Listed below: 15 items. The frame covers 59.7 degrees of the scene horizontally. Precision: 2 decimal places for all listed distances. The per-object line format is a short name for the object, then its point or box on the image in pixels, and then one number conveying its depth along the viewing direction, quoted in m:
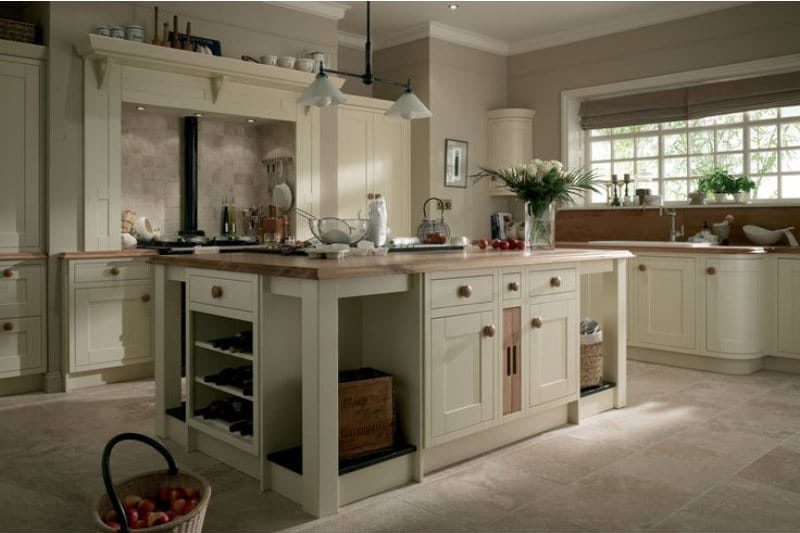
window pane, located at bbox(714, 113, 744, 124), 5.80
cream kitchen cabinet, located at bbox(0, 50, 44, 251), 4.18
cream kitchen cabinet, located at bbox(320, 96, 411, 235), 5.71
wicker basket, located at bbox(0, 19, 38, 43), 4.18
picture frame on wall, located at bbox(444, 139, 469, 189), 6.65
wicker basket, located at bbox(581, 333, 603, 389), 3.73
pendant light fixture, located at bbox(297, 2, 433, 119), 3.51
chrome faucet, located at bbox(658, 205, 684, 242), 5.79
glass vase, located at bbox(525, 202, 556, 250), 3.84
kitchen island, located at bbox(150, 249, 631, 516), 2.45
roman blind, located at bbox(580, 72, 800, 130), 5.38
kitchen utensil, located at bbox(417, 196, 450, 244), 3.68
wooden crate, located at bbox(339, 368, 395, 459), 2.60
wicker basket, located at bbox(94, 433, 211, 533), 1.88
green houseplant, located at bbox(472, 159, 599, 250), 3.76
